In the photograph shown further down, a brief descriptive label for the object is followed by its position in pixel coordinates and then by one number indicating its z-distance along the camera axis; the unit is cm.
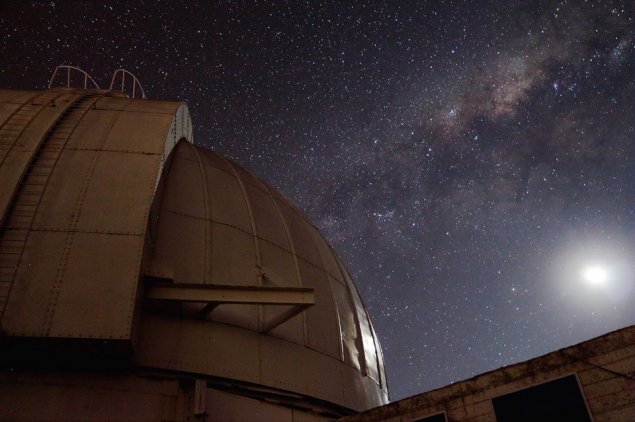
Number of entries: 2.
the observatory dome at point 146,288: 780
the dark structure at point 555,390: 634
